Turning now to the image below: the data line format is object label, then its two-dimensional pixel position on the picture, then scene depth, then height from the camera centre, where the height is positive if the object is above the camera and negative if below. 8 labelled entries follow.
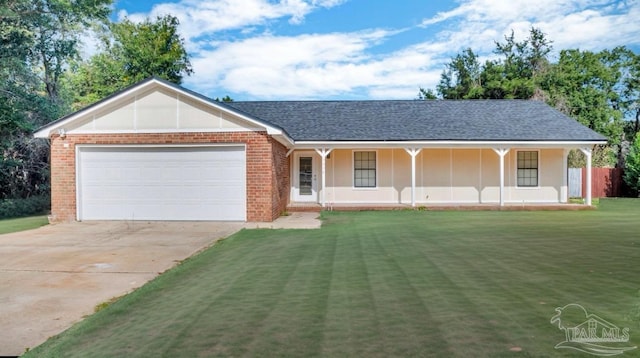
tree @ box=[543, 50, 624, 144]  33.34 +7.04
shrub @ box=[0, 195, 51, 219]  16.64 -1.11
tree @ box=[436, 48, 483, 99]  35.31 +8.76
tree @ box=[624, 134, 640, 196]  23.14 +0.43
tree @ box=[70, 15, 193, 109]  31.00 +9.18
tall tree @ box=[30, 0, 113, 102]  21.28 +8.04
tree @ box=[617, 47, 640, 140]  36.34 +7.98
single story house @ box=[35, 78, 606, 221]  13.13 +0.89
